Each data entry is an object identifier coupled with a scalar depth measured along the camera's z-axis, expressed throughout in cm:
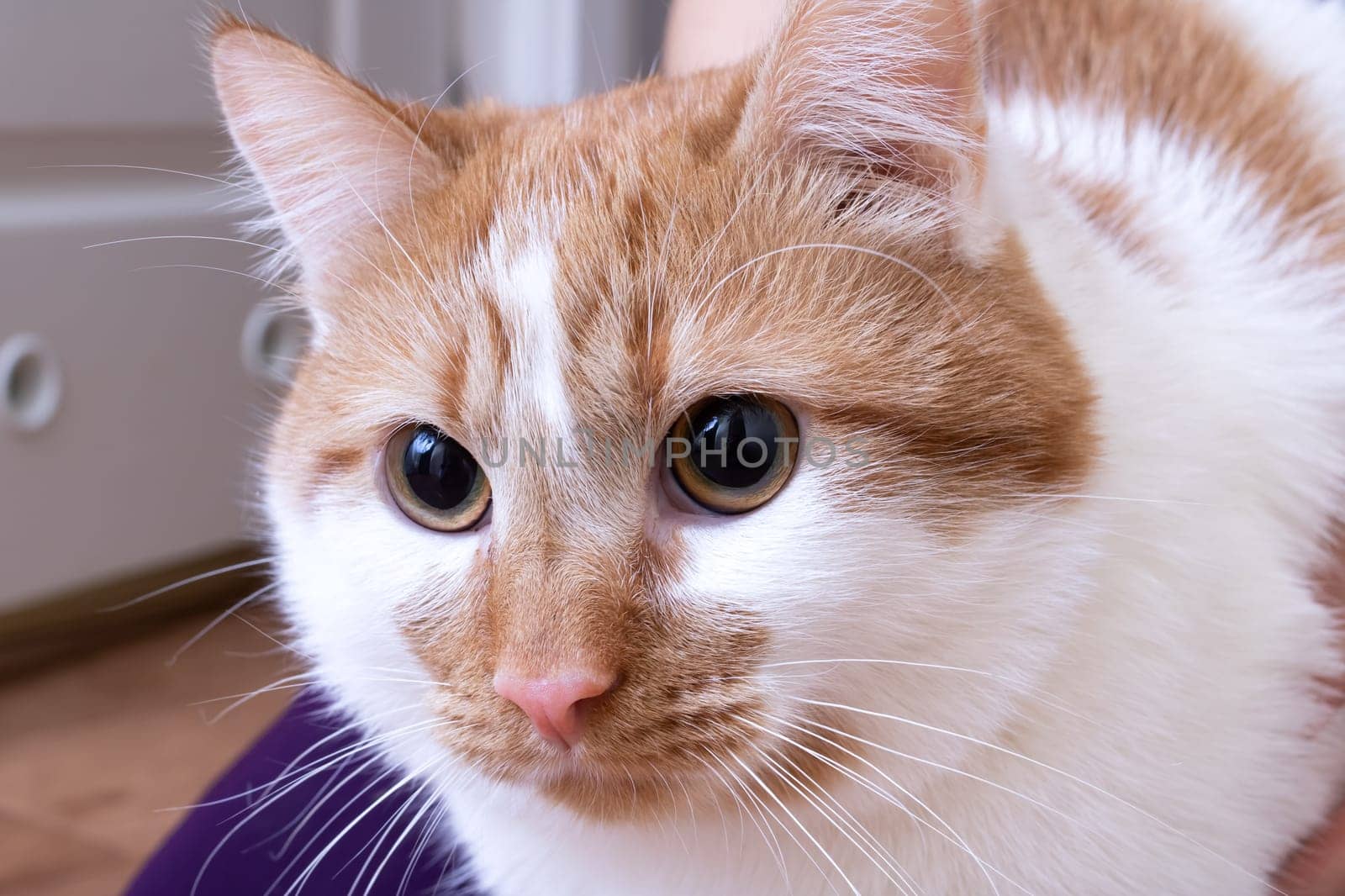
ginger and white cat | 30
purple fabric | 38
